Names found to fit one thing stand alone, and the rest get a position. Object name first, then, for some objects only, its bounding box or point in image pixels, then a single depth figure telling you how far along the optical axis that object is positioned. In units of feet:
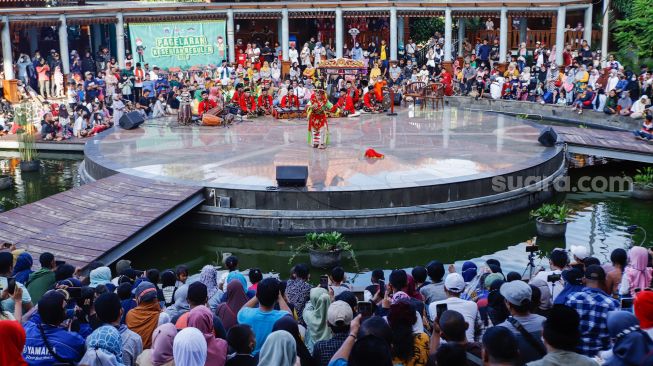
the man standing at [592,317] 20.85
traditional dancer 61.31
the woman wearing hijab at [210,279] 28.81
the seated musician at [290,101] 79.97
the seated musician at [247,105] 80.07
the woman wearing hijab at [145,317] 22.71
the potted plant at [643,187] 55.72
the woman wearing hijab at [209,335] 19.42
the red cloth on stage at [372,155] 58.95
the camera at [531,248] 34.32
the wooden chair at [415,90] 86.49
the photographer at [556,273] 27.43
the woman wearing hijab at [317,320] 22.74
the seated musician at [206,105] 76.69
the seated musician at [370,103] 82.43
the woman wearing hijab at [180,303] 25.45
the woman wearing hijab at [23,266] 30.09
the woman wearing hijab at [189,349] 18.61
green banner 99.14
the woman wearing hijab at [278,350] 18.65
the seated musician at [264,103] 81.25
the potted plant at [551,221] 48.44
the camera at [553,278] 27.45
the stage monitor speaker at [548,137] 62.64
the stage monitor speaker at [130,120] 73.97
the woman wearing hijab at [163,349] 19.86
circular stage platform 49.62
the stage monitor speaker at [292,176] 49.32
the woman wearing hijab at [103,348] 19.21
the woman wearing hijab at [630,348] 17.10
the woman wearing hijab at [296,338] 20.12
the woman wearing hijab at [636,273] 27.86
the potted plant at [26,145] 66.64
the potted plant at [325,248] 44.45
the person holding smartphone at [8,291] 24.45
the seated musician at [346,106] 79.70
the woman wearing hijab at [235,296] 25.55
